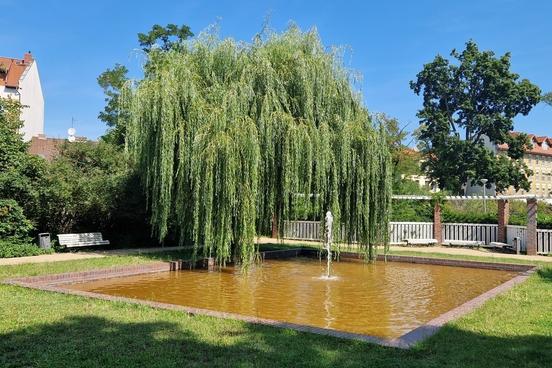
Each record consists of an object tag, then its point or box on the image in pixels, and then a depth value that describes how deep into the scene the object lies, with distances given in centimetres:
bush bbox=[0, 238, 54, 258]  1405
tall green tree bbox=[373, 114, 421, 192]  3531
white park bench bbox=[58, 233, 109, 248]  1554
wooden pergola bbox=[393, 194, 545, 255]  1834
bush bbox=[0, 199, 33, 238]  1448
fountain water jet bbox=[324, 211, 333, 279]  1346
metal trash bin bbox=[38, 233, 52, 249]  1522
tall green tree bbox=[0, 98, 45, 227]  1469
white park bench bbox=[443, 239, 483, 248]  2075
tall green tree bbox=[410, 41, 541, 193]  4478
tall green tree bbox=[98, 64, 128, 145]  3612
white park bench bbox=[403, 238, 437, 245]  2156
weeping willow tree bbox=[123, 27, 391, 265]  1175
